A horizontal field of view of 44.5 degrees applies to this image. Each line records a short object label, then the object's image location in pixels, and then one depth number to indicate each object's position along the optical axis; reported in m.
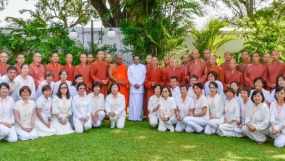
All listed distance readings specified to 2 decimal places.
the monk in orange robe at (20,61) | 7.59
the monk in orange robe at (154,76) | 8.30
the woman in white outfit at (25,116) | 6.20
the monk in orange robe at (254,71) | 7.66
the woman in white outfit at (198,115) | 6.74
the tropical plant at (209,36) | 10.47
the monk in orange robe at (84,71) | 8.14
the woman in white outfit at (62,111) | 6.70
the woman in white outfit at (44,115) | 6.47
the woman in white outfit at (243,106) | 6.34
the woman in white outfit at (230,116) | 6.45
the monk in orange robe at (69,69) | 8.11
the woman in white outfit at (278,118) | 5.73
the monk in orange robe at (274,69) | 7.58
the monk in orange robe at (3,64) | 7.31
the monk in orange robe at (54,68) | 7.83
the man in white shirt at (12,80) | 6.71
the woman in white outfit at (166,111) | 6.96
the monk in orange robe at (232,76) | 7.71
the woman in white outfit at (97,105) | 7.18
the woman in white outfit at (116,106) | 7.30
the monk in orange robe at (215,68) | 7.79
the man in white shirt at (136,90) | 8.39
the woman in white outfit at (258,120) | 5.85
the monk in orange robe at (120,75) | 8.42
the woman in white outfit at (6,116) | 5.91
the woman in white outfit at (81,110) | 6.82
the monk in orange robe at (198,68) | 7.98
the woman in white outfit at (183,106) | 6.96
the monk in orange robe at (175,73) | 8.20
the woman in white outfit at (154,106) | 7.18
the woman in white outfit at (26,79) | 6.89
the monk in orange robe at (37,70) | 7.61
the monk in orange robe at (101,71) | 8.30
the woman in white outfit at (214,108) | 6.64
